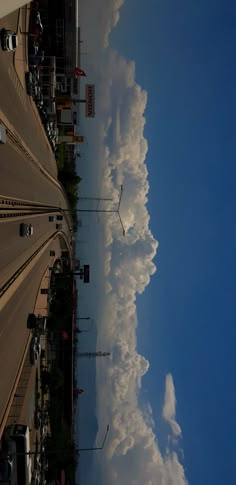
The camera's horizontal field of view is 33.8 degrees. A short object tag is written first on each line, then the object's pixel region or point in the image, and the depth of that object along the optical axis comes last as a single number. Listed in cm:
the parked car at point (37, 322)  3387
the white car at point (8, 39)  2948
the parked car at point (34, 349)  3519
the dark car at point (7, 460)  2436
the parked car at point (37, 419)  3678
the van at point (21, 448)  2578
